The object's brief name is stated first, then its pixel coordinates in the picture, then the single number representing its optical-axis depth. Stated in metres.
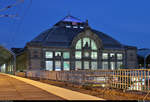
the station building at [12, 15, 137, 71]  101.31
